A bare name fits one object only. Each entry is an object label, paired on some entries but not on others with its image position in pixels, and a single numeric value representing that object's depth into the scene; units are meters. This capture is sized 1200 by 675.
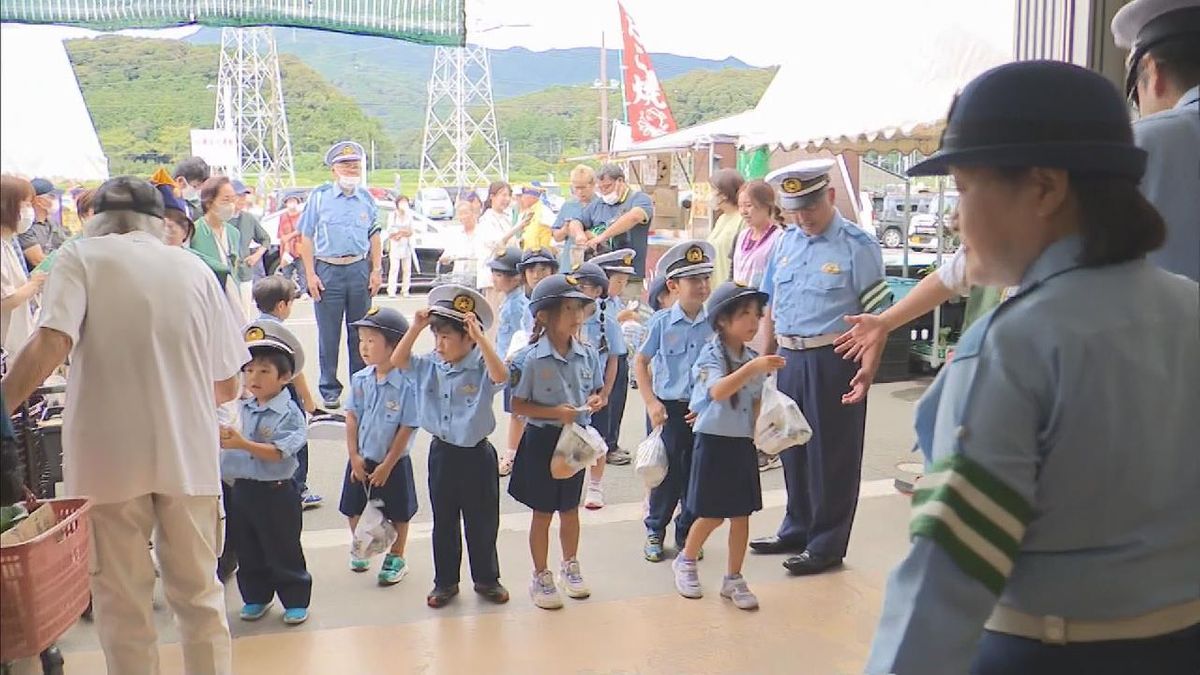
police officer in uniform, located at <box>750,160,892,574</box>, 4.28
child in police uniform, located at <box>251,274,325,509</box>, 4.66
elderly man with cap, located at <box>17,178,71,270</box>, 5.98
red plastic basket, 1.91
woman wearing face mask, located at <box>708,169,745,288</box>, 6.25
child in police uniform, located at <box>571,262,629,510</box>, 5.34
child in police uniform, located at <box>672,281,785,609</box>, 3.99
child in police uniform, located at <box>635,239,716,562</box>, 4.57
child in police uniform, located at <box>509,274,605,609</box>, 4.00
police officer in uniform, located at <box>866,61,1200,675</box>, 1.15
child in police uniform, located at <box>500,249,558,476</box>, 5.45
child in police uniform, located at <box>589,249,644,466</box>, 5.81
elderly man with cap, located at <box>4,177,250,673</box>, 2.71
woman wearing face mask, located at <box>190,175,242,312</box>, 6.02
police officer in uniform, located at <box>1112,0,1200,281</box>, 1.85
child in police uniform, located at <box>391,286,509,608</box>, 3.95
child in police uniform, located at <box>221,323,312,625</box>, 3.78
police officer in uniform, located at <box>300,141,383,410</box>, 7.09
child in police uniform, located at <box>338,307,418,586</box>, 4.09
